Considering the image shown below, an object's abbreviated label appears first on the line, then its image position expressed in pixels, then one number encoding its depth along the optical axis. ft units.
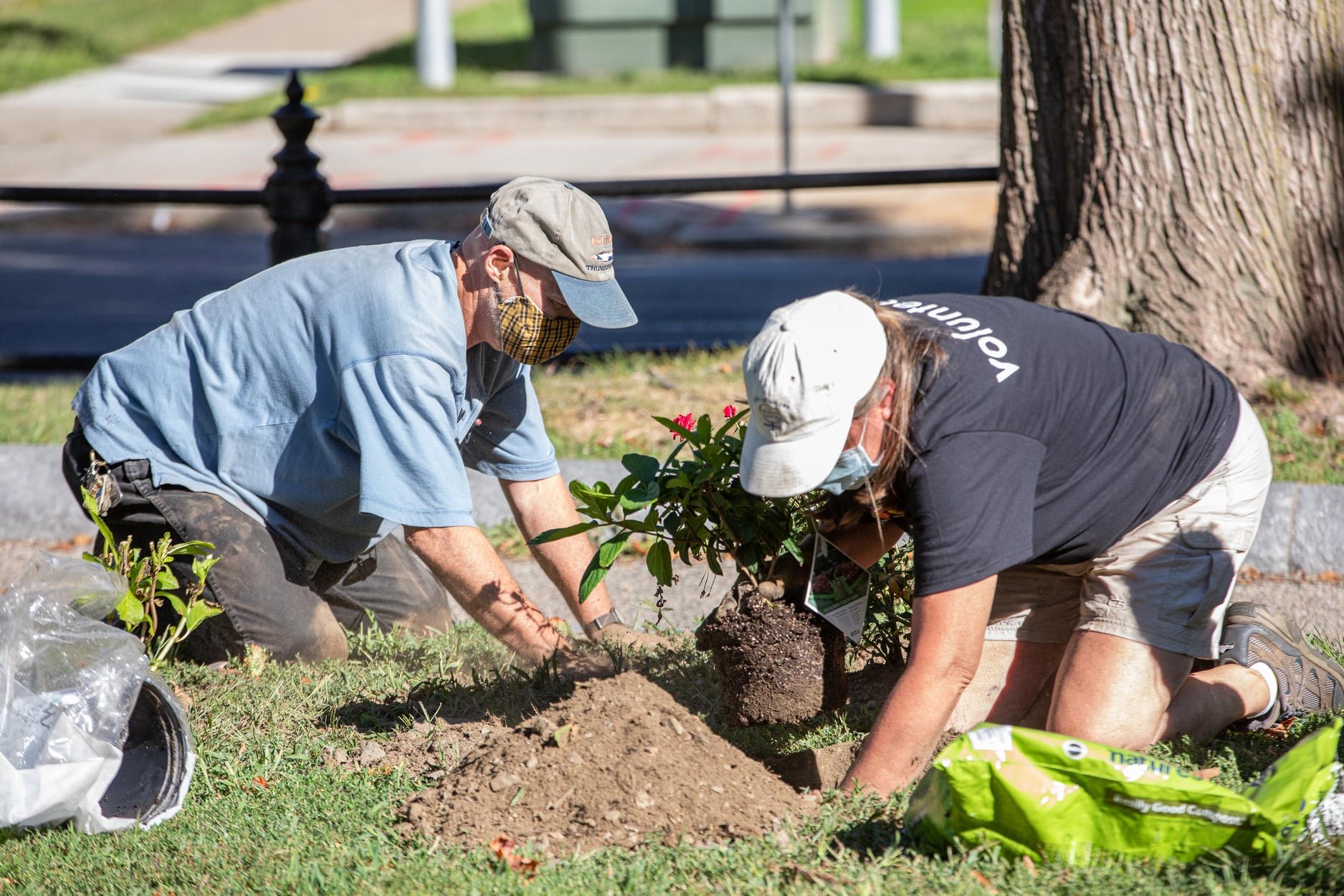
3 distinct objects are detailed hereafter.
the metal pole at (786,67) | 73.72
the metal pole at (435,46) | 106.83
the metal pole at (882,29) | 116.67
